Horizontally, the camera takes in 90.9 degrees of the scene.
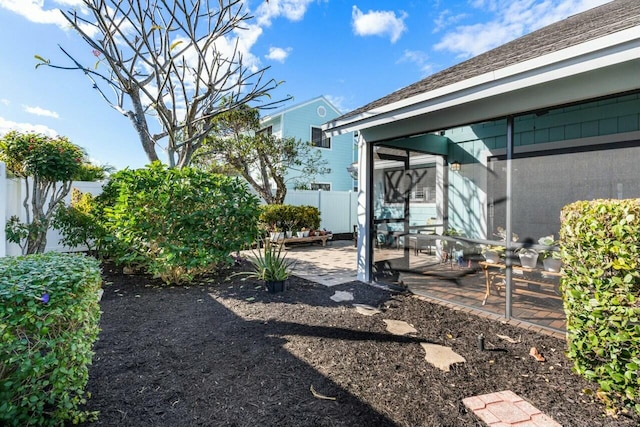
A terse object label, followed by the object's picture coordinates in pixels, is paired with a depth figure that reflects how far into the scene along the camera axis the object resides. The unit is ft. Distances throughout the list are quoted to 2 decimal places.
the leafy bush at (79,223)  19.99
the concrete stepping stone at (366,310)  13.19
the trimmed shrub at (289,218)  32.81
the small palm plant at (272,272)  15.90
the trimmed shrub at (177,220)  16.57
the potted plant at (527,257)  12.60
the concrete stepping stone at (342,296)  15.10
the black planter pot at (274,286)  15.87
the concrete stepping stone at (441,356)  9.02
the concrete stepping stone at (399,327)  11.30
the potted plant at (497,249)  12.91
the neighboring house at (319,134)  51.47
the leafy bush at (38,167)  16.62
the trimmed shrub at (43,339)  5.23
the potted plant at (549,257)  12.20
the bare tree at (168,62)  19.02
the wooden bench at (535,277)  12.50
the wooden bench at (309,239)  32.26
